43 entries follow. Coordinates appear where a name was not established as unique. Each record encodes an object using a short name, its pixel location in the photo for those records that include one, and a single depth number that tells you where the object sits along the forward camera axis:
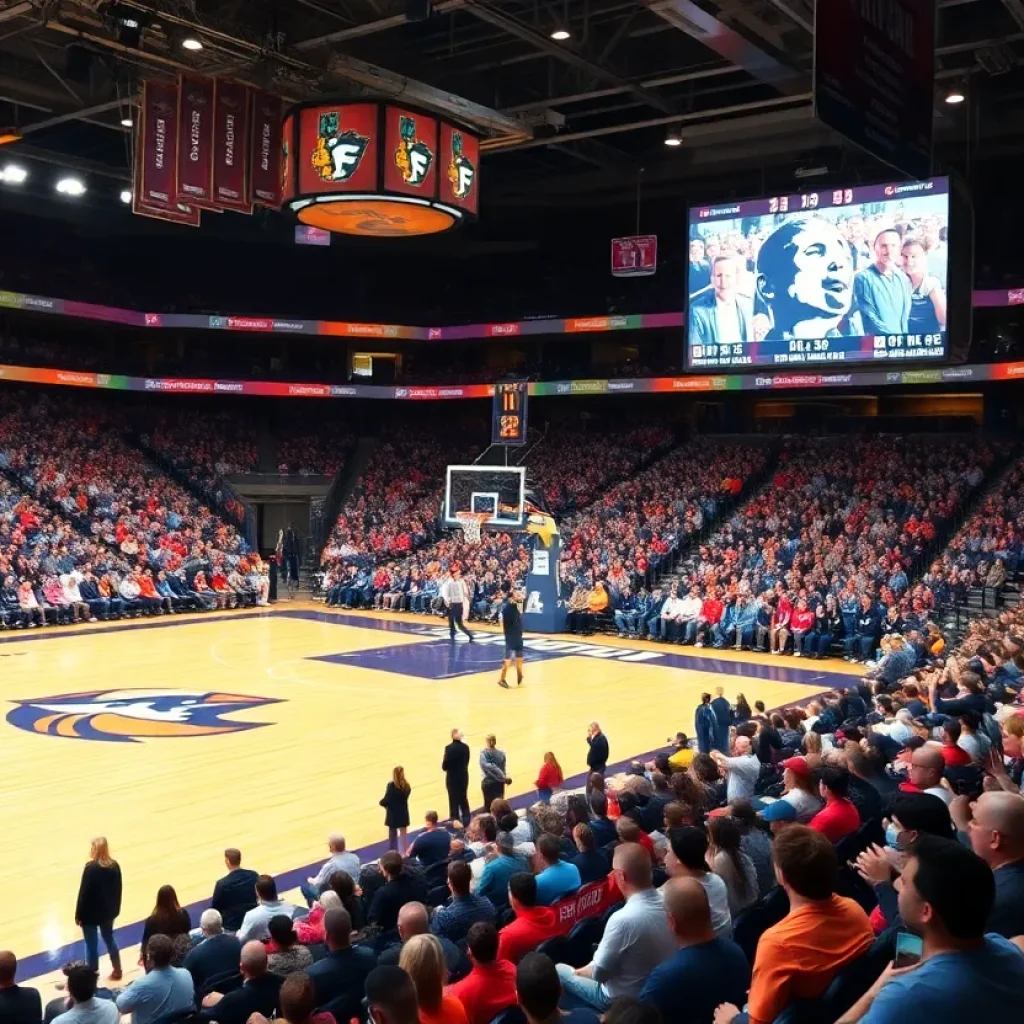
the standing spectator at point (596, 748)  11.73
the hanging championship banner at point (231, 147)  15.86
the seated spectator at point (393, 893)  6.80
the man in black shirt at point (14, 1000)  5.46
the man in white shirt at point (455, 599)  23.44
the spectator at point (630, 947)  4.59
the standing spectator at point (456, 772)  10.93
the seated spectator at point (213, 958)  6.19
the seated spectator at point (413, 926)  5.40
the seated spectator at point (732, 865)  5.74
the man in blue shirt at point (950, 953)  2.39
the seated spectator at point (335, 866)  7.96
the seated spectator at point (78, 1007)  5.46
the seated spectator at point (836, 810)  6.54
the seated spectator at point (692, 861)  4.82
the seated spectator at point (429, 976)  3.88
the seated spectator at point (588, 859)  6.68
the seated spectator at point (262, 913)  6.60
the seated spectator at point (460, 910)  6.09
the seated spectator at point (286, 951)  5.68
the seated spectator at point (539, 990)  3.65
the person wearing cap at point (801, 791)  6.94
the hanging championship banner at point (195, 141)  15.58
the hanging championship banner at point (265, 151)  16.25
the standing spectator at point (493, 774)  10.65
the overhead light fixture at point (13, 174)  27.77
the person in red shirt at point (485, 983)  4.56
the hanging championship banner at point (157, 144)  15.68
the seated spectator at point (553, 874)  6.15
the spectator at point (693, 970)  3.76
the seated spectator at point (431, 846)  8.52
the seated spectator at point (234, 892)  7.46
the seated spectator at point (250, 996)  5.18
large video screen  18.16
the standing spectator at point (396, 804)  10.09
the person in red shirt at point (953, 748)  7.91
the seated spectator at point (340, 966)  5.18
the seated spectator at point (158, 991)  5.74
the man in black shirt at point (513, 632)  18.66
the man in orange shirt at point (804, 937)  3.44
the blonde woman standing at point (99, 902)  7.64
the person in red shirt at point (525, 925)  5.48
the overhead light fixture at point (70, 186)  28.30
